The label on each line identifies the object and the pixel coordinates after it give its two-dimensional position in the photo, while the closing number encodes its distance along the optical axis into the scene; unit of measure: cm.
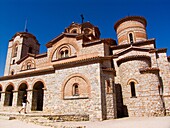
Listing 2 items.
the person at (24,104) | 1327
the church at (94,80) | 1120
